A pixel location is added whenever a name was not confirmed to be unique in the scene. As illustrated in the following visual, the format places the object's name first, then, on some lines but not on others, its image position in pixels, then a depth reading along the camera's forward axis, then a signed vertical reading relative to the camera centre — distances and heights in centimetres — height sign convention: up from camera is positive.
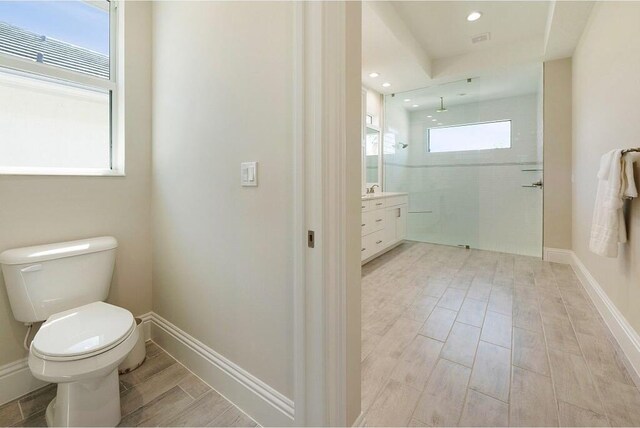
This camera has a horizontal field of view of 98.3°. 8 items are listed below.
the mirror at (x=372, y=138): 402 +109
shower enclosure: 392 +77
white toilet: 101 -49
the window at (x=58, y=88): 141 +68
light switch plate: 113 +15
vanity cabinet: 323 -18
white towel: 162 +5
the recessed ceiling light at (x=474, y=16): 275 +195
